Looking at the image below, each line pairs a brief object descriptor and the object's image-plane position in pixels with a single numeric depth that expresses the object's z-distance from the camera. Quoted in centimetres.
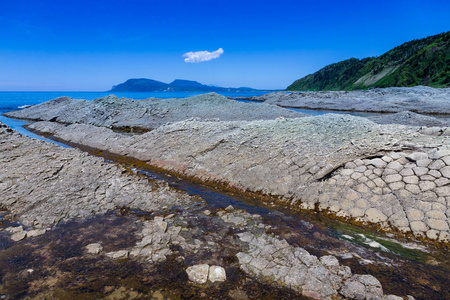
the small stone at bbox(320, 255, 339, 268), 556
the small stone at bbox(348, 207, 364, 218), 782
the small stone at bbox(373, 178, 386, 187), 825
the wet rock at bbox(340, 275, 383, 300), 479
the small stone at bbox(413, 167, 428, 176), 799
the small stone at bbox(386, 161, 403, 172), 847
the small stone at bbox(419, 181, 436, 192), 755
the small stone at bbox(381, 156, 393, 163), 892
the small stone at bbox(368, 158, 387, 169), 884
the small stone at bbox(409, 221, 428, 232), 688
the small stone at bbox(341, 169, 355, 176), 907
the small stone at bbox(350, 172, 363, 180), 881
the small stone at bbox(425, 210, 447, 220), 693
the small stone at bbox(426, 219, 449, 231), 675
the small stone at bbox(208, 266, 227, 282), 523
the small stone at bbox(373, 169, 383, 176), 860
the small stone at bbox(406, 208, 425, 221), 711
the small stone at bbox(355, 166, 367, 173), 894
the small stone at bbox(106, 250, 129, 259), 582
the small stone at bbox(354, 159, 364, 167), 925
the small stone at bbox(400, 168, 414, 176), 816
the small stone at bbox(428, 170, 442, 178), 772
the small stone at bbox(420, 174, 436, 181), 774
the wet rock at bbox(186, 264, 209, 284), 521
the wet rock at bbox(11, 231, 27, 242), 653
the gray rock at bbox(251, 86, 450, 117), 2481
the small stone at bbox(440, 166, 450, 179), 760
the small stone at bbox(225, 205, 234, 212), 853
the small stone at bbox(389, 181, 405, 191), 793
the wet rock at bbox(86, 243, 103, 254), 600
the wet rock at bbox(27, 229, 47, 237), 673
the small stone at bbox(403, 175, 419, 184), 789
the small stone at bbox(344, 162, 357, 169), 929
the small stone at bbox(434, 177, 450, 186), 745
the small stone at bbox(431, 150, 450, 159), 813
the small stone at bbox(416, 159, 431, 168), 819
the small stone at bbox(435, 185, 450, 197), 725
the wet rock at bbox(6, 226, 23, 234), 687
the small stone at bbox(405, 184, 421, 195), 763
